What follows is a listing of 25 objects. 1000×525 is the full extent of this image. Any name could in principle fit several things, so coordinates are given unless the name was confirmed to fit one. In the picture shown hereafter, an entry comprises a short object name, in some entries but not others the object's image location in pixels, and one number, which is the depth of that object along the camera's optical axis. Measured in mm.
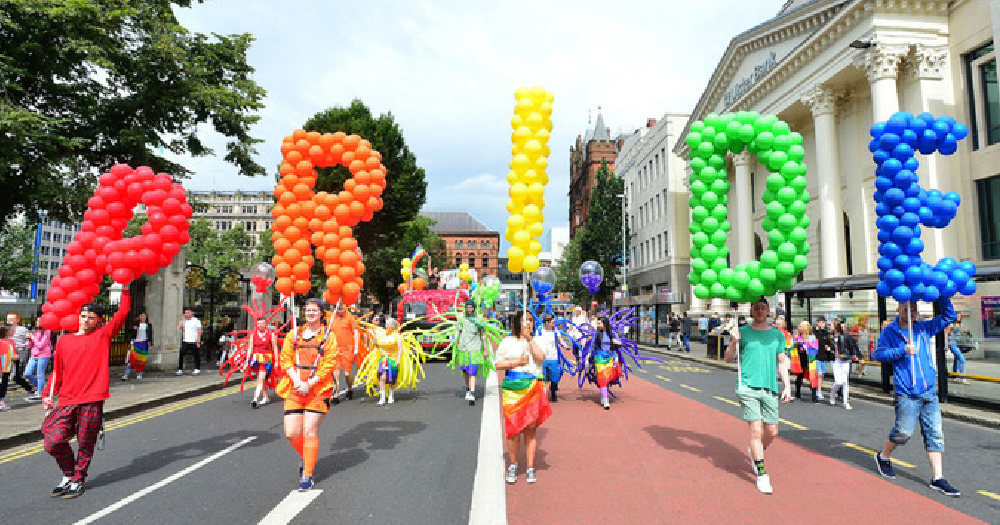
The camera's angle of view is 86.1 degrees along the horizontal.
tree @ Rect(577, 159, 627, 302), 50531
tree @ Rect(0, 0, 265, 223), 12094
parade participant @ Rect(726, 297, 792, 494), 5480
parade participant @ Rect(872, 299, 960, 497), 5441
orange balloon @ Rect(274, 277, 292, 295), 6516
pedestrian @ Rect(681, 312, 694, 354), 26262
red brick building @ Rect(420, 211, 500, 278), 115625
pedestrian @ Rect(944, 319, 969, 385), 7998
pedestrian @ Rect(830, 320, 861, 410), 10375
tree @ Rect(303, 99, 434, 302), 33219
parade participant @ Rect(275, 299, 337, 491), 5211
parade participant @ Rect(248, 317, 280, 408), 9812
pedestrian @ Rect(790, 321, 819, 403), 11180
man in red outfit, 5223
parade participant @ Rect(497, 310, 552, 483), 5402
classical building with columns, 18453
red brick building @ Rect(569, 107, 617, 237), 80812
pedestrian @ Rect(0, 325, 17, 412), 10008
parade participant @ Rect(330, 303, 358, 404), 7812
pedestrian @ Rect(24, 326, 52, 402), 10703
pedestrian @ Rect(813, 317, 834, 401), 11000
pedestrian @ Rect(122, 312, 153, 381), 14219
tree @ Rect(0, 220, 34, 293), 38875
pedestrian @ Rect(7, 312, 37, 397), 11305
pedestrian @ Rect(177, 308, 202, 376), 15047
